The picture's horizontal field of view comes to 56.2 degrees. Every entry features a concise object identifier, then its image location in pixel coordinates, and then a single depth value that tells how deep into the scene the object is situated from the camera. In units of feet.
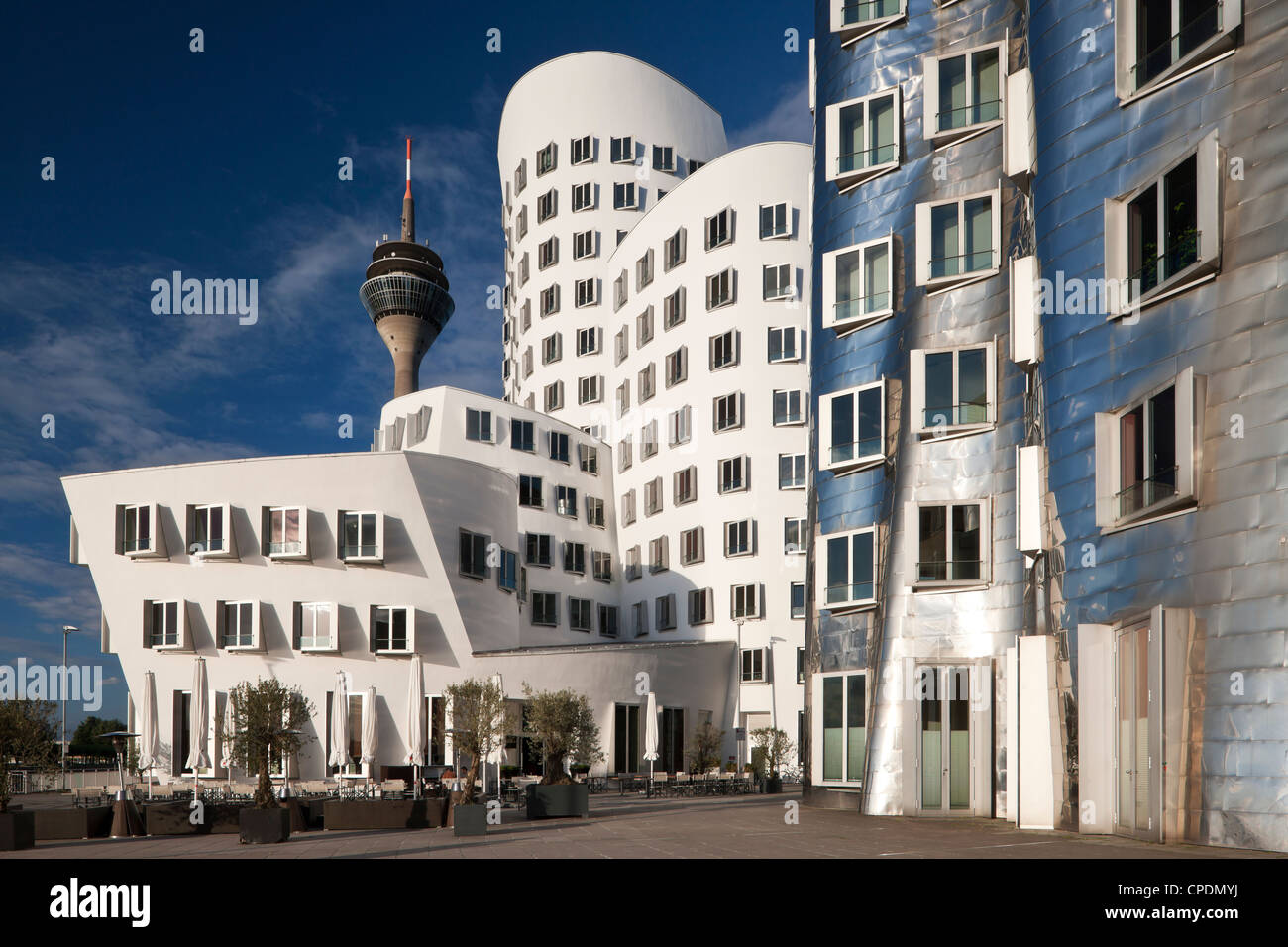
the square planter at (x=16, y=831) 66.69
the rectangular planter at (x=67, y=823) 76.18
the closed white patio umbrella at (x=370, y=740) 115.65
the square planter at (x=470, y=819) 67.46
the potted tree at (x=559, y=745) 81.76
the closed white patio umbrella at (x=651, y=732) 113.91
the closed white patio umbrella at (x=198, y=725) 95.62
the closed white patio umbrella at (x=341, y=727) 106.73
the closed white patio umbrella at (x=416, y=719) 90.84
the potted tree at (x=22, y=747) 67.05
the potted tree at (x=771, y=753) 117.39
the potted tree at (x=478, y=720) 75.82
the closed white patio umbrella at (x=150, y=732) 95.55
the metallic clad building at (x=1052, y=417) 50.70
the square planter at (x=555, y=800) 81.66
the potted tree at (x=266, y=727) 71.61
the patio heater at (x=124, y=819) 77.05
